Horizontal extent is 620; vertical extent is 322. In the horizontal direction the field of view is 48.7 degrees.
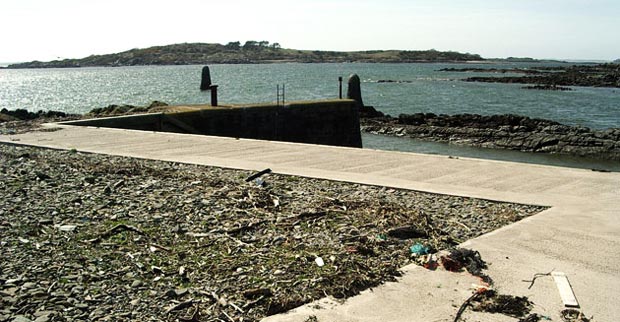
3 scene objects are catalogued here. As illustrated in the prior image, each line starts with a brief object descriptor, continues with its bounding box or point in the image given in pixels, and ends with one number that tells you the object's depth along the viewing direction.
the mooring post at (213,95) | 19.64
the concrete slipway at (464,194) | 4.93
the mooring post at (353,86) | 28.27
